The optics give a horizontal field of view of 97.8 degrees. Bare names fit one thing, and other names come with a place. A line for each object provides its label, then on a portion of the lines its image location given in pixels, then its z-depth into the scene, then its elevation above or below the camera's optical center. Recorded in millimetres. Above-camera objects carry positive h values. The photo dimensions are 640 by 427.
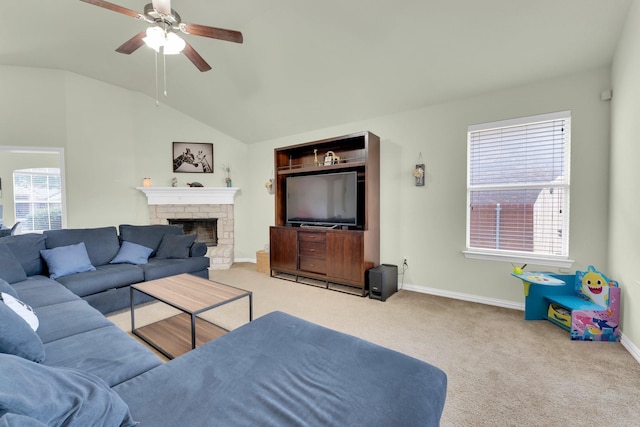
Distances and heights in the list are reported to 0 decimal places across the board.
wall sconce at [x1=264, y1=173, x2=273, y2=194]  5395 +436
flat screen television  3916 +125
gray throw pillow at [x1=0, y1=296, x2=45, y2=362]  1143 -562
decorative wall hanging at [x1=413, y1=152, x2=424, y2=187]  3662 +457
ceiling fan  2035 +1438
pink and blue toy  2406 -874
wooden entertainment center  3750 -325
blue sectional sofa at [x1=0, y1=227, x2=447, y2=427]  854 -742
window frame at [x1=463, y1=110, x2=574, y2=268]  2906 +127
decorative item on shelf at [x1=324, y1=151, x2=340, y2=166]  4242 +745
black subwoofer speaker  3459 -944
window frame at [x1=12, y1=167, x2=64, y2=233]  6449 +206
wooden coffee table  2188 -743
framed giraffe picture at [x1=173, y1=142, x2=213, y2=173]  5523 +1020
